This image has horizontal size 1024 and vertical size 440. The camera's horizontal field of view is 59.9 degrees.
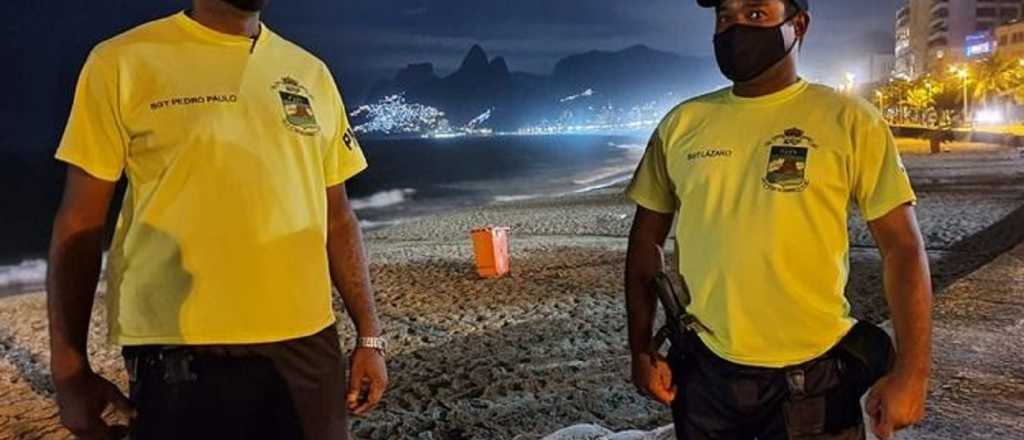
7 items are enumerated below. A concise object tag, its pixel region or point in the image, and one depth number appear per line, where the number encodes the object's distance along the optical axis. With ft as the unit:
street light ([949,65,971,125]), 213.25
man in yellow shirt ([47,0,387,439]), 6.26
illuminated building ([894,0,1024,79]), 373.20
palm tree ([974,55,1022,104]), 200.85
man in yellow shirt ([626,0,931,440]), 7.16
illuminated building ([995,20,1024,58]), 299.99
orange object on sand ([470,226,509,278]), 40.88
